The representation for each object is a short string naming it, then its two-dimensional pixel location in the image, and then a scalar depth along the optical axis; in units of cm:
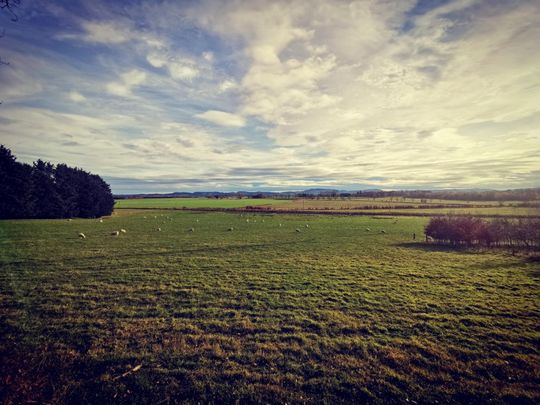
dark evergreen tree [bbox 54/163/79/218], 6066
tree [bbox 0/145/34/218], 4825
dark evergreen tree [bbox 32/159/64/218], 5522
